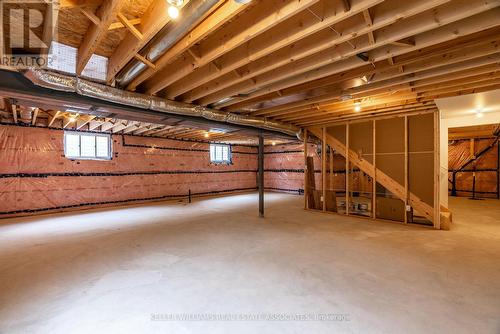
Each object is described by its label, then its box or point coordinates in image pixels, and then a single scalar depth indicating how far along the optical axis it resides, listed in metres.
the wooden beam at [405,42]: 2.13
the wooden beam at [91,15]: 1.68
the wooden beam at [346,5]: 1.67
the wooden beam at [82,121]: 5.10
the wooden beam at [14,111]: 4.32
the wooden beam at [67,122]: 5.64
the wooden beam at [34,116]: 4.54
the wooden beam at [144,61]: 2.30
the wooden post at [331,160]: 6.07
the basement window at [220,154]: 9.69
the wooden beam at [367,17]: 1.77
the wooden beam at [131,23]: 1.90
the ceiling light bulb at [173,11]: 1.51
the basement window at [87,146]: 6.29
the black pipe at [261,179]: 5.36
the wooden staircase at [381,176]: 4.64
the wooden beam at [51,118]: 4.76
